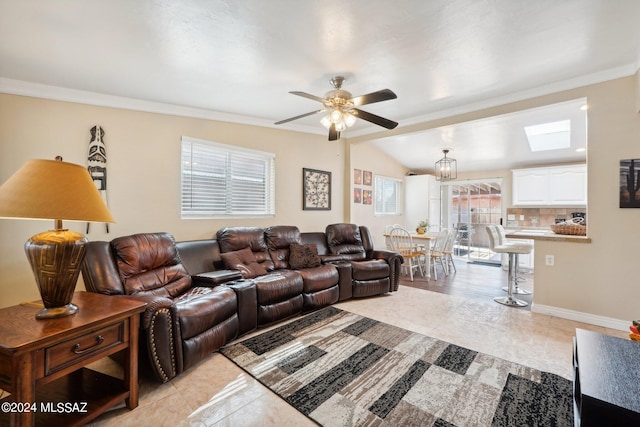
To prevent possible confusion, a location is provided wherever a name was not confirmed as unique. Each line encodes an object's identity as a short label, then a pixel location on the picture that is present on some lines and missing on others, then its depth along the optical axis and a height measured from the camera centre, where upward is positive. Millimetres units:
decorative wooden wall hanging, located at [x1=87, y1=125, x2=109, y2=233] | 2973 +564
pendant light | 5926 +1128
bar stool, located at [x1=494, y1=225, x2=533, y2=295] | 4211 -1034
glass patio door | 6750 +33
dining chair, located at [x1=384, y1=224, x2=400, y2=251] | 5740 -569
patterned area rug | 1701 -1236
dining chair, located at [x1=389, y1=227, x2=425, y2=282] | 5164 -612
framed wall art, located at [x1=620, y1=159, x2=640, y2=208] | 2857 +337
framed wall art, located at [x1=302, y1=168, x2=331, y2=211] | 4863 +426
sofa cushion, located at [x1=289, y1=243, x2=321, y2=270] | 3806 -614
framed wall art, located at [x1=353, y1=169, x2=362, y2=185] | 5697 +777
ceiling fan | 2891 +1115
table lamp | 1380 -4
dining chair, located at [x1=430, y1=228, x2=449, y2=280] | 5238 -622
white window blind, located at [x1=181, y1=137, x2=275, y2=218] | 3682 +474
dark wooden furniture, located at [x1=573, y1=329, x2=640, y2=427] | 1083 -744
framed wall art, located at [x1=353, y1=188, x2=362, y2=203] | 5617 +382
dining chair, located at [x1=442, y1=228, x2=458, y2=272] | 5406 -597
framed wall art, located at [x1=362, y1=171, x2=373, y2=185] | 5980 +797
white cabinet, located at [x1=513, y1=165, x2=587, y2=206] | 5500 +606
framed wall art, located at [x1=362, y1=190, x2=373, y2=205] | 5934 +363
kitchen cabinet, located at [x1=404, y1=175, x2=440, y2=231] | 7145 +362
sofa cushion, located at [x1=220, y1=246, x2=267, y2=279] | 3281 -613
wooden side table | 1211 -741
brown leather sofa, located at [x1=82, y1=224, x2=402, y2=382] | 2055 -728
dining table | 5027 -543
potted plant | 5445 -288
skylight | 4863 +1494
